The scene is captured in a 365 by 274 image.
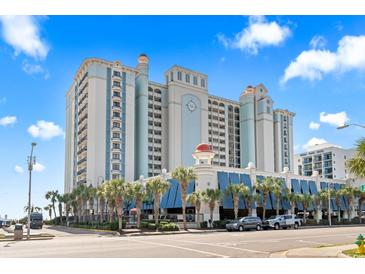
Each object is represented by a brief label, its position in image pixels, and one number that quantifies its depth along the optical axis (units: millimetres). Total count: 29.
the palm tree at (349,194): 72750
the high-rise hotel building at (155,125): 93688
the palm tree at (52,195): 94938
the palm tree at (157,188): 53125
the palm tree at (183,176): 49938
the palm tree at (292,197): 63375
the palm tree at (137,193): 50281
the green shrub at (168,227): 47359
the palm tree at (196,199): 51562
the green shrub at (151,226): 49656
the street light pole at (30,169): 41294
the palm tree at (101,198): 57272
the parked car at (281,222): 50000
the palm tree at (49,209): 112212
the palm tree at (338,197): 71062
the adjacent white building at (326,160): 147000
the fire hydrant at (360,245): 18375
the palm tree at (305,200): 64781
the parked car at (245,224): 46188
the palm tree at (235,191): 55812
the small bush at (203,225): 52812
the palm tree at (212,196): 52562
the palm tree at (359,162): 21991
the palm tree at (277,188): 60178
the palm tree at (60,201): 89562
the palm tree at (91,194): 68000
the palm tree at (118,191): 49125
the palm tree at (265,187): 59938
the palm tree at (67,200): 81538
